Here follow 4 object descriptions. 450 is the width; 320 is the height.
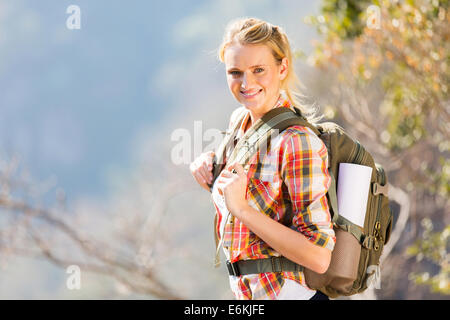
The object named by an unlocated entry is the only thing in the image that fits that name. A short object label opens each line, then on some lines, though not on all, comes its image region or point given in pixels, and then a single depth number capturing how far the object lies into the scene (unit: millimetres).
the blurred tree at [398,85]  6622
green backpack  4337
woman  4274
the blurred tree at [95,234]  8328
